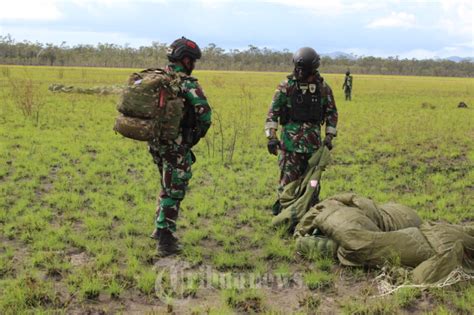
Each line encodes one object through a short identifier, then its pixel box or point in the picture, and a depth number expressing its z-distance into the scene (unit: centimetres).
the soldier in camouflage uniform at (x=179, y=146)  457
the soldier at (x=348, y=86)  2570
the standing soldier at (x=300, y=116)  540
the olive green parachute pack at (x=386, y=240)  390
